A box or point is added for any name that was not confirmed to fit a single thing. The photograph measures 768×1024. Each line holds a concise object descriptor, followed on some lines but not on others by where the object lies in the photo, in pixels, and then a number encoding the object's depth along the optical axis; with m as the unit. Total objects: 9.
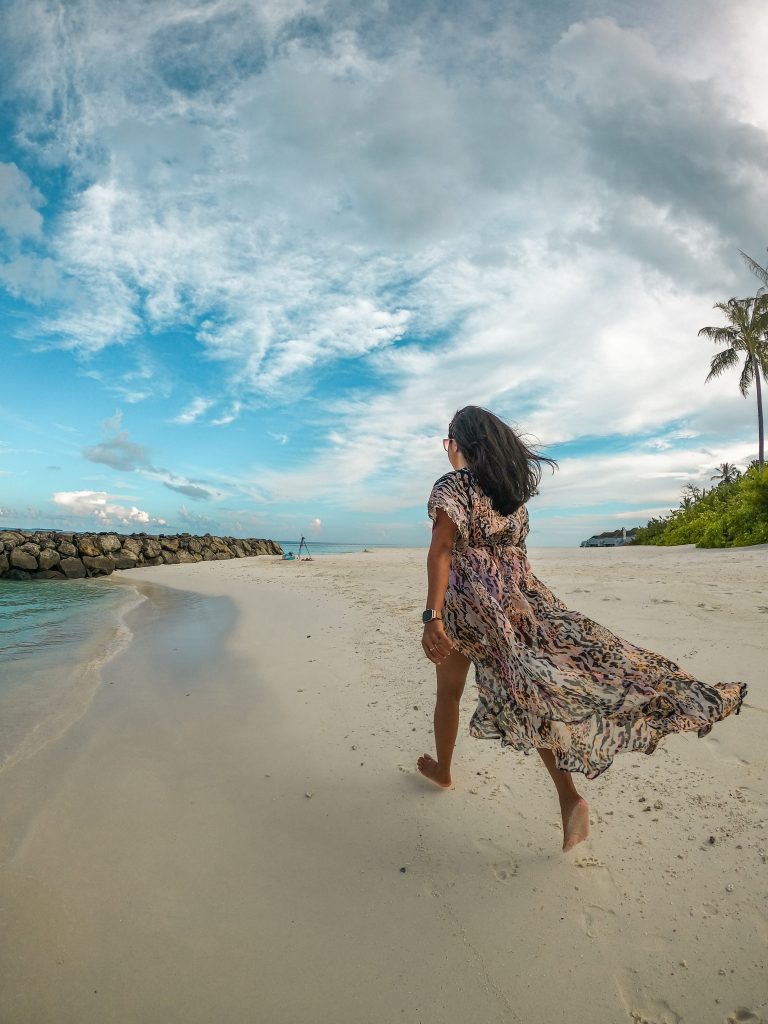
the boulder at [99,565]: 23.87
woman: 2.17
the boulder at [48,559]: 22.67
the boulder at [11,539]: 22.86
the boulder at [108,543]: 26.06
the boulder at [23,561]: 22.27
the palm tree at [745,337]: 30.95
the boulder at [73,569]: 22.94
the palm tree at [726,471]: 36.12
